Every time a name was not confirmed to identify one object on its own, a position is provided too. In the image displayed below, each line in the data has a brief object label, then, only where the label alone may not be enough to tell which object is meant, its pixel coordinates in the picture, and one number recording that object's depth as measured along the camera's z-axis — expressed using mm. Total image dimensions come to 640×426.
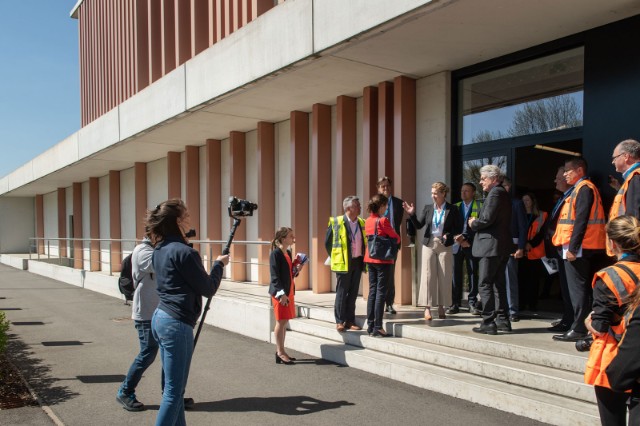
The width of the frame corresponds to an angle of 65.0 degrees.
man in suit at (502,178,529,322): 6148
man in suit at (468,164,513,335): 5430
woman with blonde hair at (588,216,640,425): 2604
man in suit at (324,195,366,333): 6285
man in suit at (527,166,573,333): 5398
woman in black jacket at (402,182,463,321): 6312
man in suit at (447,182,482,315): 6684
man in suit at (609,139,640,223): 4289
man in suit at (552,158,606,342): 4785
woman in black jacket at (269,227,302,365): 5879
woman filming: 3324
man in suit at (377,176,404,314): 6859
